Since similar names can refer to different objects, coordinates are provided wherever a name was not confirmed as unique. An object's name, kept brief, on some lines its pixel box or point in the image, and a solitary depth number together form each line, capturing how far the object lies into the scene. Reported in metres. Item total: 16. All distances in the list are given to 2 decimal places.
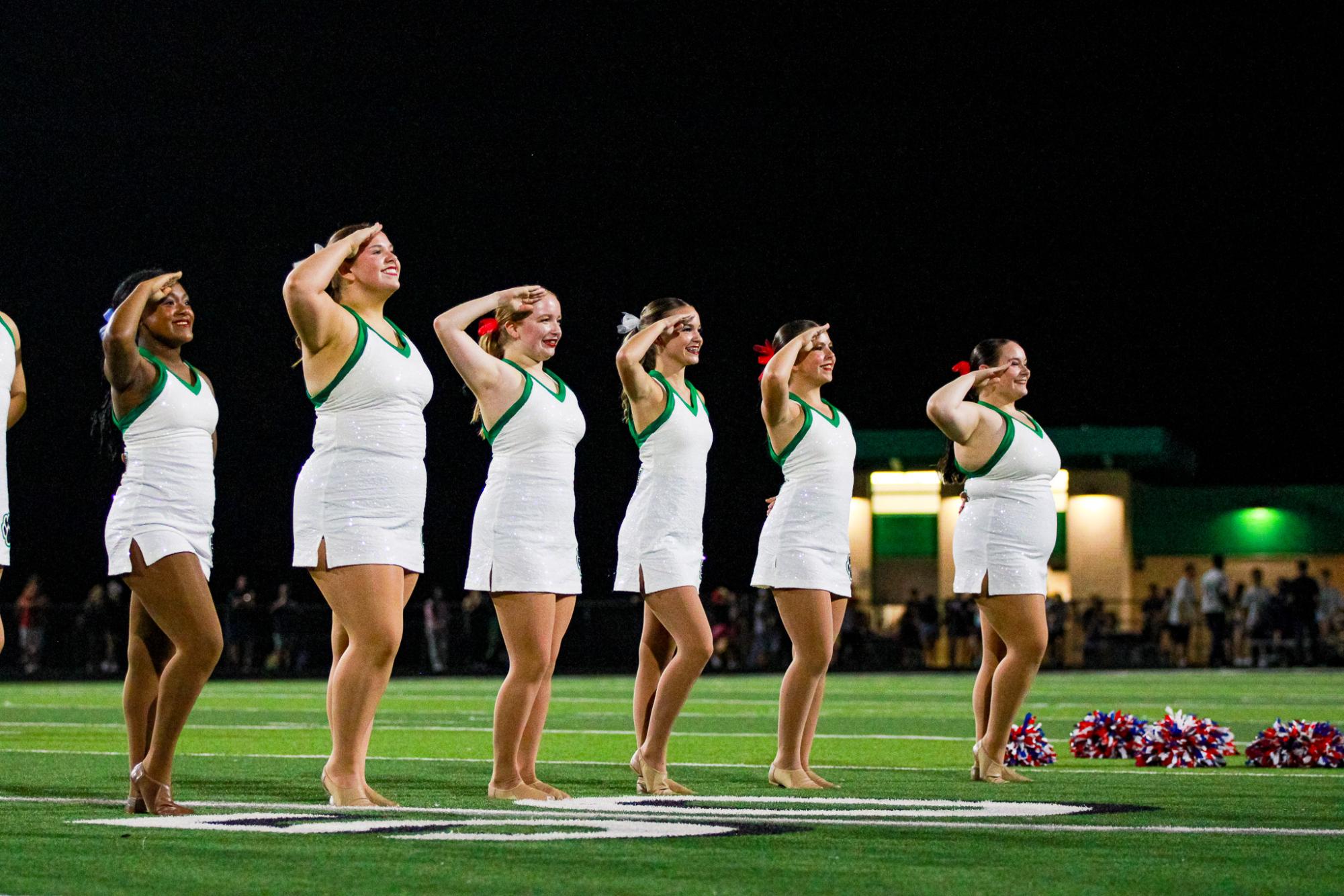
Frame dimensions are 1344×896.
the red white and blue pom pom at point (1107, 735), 18.80
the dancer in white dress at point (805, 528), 15.10
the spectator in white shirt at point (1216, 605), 53.75
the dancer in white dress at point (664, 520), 14.49
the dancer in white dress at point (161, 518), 12.06
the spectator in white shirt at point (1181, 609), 56.50
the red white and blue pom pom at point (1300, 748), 17.39
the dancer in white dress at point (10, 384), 11.46
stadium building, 67.69
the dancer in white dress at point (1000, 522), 15.59
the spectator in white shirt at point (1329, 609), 57.16
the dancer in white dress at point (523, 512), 13.48
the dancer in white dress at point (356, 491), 12.09
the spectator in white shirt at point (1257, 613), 56.62
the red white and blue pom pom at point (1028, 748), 17.67
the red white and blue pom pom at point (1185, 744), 17.56
